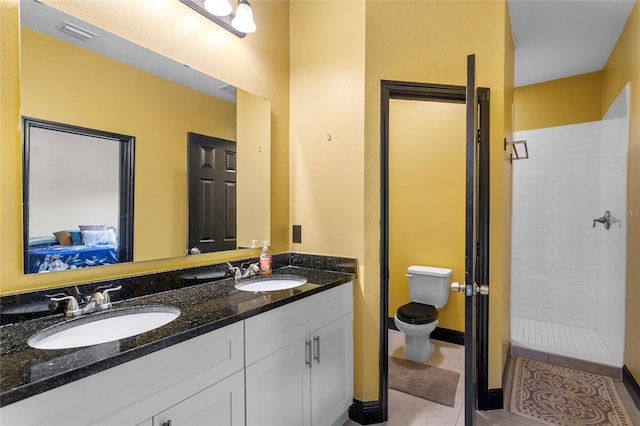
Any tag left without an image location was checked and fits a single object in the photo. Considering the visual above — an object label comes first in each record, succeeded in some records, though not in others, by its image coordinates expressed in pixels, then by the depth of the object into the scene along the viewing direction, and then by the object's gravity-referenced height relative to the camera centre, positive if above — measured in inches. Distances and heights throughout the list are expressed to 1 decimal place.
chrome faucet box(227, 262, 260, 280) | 69.1 -13.8
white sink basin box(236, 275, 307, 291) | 68.4 -16.5
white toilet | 99.3 -33.4
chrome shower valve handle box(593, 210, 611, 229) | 107.2 -3.4
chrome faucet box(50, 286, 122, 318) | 43.5 -13.5
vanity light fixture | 62.0 +39.8
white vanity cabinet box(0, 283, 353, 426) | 30.8 -22.4
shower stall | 103.4 -11.8
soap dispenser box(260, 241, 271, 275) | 73.3 -12.5
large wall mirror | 44.1 +15.6
